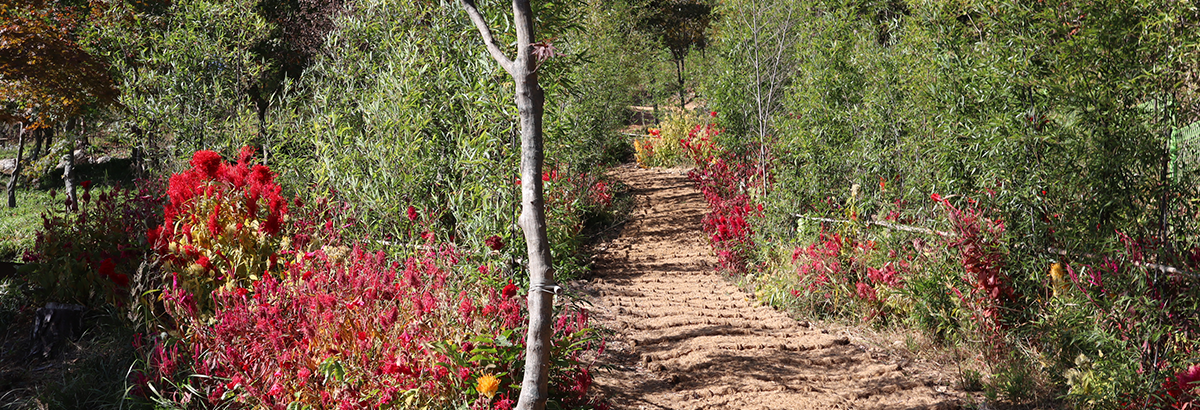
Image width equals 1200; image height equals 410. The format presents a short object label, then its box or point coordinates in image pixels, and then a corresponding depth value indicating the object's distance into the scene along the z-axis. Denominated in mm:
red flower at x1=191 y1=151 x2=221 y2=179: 3771
